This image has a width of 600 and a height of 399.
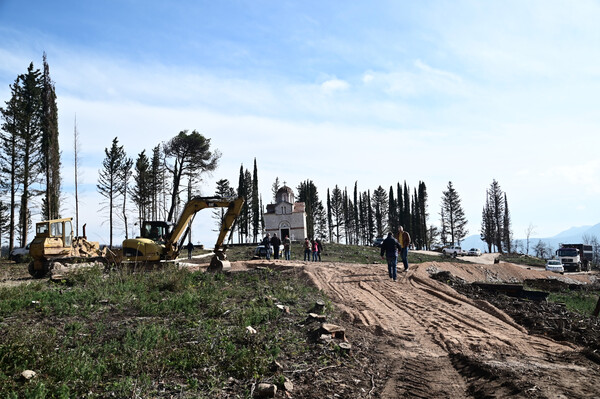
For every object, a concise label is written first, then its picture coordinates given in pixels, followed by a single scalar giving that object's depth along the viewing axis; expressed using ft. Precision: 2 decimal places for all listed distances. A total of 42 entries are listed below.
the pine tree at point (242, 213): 214.69
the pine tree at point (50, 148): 103.30
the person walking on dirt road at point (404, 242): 55.57
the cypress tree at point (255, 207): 217.97
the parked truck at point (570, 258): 128.16
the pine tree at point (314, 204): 260.42
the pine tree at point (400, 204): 256.11
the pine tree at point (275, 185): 252.34
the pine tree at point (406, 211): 253.03
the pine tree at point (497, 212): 242.78
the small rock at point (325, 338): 23.57
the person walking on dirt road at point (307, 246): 87.61
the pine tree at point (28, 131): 97.81
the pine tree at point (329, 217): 276.41
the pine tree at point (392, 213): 263.90
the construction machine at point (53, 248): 58.49
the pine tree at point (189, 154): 128.61
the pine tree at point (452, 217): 256.32
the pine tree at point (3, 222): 121.44
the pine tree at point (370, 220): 274.98
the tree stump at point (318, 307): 30.73
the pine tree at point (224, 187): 207.79
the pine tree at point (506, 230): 246.06
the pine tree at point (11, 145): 96.63
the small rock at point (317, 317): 27.46
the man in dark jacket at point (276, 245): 85.10
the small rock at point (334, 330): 24.71
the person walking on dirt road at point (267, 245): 83.50
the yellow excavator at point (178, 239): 55.72
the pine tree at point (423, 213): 245.45
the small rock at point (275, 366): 19.42
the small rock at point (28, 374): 16.34
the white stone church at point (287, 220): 190.39
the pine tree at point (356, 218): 277.03
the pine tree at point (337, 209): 276.82
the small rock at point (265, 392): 16.98
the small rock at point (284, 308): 29.48
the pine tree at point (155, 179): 149.38
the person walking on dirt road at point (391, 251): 48.85
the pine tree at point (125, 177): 135.85
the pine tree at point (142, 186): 141.38
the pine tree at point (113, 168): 133.28
